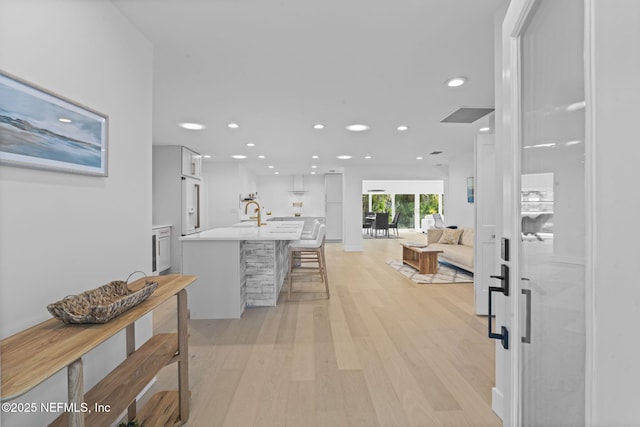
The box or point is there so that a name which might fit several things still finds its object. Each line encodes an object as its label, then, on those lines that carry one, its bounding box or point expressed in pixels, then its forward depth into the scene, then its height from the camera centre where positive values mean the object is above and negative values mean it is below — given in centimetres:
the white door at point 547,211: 73 +1
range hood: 1113 +103
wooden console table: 88 -55
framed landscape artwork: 115 +36
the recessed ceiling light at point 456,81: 277 +124
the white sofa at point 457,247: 516 -68
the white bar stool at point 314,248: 415 -50
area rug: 502 -112
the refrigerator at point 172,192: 577 +38
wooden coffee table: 545 -87
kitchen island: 338 -67
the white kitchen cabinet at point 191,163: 590 +102
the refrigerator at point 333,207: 1045 +18
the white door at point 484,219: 328 -7
